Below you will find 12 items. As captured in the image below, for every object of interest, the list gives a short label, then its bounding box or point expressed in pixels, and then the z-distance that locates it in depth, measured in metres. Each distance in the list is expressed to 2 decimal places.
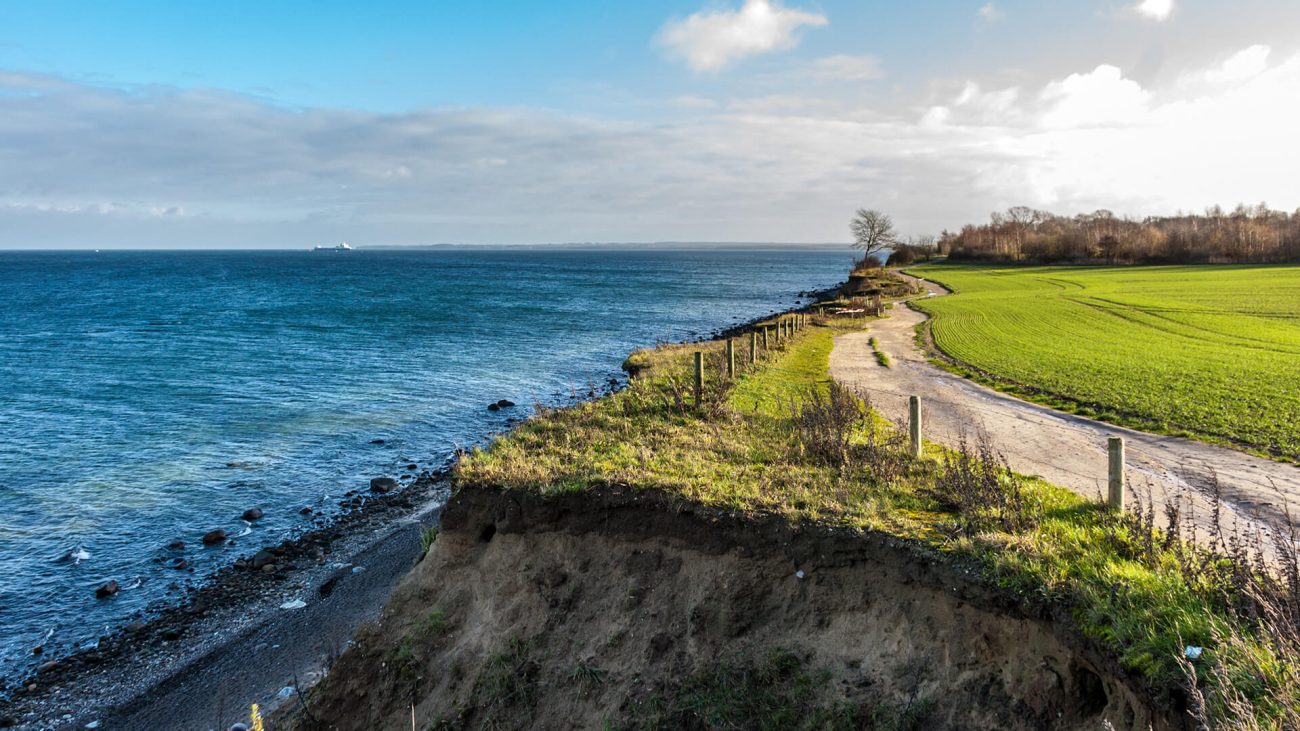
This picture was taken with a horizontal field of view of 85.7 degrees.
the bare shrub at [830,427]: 14.16
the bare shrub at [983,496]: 10.28
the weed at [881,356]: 32.78
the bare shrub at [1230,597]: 5.96
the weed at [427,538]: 13.88
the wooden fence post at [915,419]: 14.96
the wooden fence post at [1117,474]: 11.18
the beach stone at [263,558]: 17.17
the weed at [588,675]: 10.15
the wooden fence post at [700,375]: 18.91
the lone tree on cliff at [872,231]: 127.94
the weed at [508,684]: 10.18
